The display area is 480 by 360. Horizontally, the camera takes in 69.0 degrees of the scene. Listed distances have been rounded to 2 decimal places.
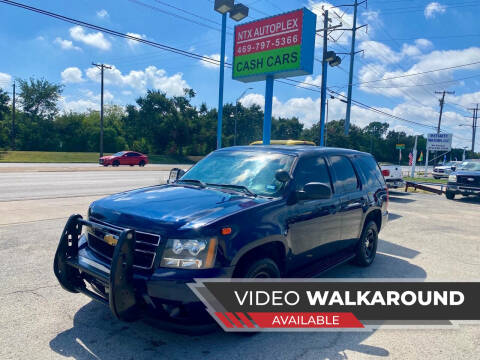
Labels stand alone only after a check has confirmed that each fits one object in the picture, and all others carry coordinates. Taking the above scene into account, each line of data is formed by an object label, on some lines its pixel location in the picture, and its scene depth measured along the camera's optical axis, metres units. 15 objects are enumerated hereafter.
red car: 34.62
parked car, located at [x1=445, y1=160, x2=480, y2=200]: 15.16
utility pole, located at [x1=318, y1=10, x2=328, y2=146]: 23.77
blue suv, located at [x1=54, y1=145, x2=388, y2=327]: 2.73
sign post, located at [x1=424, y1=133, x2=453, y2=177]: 37.69
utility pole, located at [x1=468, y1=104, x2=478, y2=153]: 74.59
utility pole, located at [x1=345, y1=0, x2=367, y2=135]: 50.86
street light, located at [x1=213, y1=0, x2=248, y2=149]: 14.59
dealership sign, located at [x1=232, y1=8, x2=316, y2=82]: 15.96
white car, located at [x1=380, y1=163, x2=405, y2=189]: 14.87
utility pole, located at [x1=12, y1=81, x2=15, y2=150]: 55.19
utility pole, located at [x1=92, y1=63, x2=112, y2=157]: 41.49
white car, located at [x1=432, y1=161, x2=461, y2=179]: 33.91
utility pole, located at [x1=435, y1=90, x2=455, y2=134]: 57.92
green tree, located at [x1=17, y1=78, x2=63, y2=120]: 67.88
